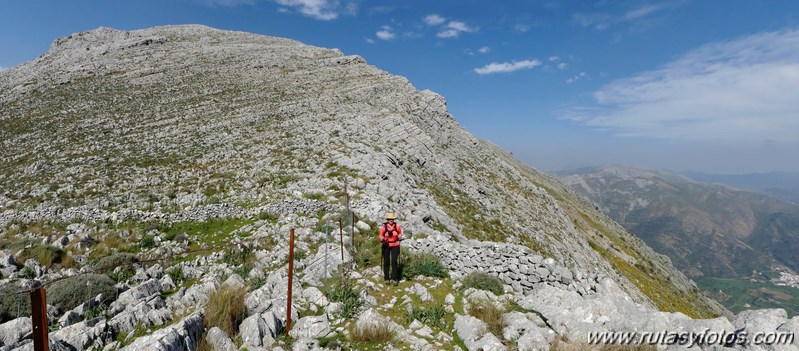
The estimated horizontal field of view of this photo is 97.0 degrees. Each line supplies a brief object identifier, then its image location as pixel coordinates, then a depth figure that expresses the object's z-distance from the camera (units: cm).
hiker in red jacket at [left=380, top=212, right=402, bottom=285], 1151
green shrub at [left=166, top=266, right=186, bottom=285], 1203
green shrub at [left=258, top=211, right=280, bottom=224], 1818
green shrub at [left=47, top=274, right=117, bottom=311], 950
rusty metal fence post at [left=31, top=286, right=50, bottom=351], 527
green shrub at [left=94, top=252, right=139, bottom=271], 1271
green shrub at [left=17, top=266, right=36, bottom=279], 1218
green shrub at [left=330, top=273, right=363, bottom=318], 928
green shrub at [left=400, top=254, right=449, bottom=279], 1227
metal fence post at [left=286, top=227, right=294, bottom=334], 852
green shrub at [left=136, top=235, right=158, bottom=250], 1555
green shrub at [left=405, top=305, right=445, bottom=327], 923
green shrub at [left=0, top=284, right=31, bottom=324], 893
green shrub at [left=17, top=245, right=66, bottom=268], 1325
